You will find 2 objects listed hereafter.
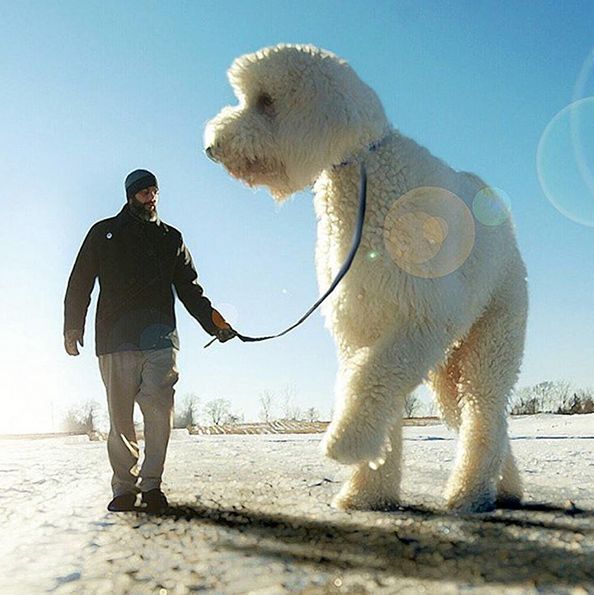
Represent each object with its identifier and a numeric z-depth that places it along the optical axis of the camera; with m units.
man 4.61
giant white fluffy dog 3.71
